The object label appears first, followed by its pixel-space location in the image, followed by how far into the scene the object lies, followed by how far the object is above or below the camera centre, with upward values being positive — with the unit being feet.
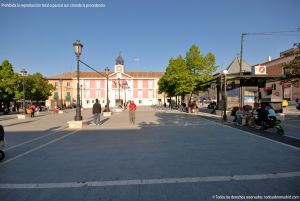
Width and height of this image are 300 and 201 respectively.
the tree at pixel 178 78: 122.21 +12.09
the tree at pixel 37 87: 164.35 +10.11
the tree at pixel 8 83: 131.95 +10.61
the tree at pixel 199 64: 125.90 +20.20
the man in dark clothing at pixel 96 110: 47.14 -2.27
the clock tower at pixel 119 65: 271.08 +42.36
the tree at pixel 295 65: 60.96 +9.26
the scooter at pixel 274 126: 32.78 -4.40
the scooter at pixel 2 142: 20.65 -4.00
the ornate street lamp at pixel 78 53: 45.18 +9.77
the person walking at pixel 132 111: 49.44 -2.69
